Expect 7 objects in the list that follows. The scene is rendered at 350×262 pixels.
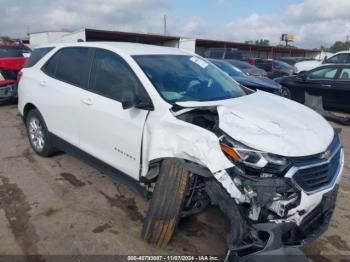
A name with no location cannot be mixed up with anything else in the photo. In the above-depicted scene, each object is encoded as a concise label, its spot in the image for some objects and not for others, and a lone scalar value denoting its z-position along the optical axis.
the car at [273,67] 17.50
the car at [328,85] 8.34
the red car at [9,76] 8.45
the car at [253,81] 7.91
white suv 2.45
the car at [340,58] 12.41
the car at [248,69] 11.91
